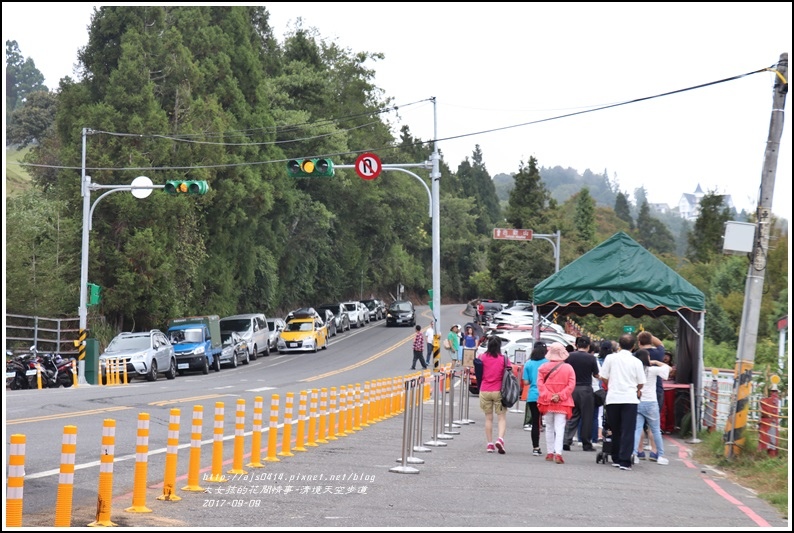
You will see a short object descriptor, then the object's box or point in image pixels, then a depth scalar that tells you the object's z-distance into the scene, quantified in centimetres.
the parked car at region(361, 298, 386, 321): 7312
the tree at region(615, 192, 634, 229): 16488
